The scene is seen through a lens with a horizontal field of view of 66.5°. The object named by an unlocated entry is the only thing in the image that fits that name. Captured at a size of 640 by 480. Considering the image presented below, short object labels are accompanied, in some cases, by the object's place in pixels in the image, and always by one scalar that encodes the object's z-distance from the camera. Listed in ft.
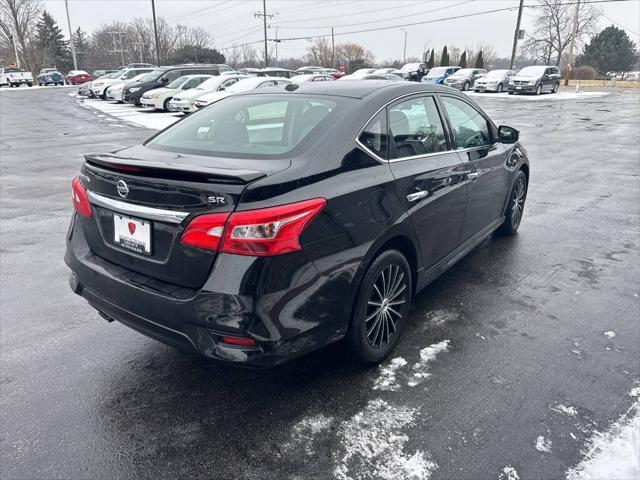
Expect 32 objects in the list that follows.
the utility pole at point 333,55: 250.74
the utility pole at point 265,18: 185.52
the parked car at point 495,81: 110.22
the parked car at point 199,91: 61.26
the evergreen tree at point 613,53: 201.98
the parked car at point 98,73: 145.24
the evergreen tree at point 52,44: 243.19
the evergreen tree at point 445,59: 174.70
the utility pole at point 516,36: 133.80
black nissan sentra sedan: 7.52
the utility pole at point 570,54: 122.05
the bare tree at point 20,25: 200.34
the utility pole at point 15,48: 205.16
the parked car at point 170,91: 67.82
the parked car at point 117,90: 85.28
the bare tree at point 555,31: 205.98
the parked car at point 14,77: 167.45
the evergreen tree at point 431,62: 179.44
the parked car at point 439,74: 117.29
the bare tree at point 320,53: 280.10
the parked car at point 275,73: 82.13
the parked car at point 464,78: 113.80
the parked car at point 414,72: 133.28
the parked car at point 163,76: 76.02
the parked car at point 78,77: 172.65
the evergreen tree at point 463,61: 172.37
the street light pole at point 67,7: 209.91
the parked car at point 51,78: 171.63
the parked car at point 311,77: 69.58
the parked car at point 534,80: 102.12
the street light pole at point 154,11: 148.75
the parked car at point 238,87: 58.13
